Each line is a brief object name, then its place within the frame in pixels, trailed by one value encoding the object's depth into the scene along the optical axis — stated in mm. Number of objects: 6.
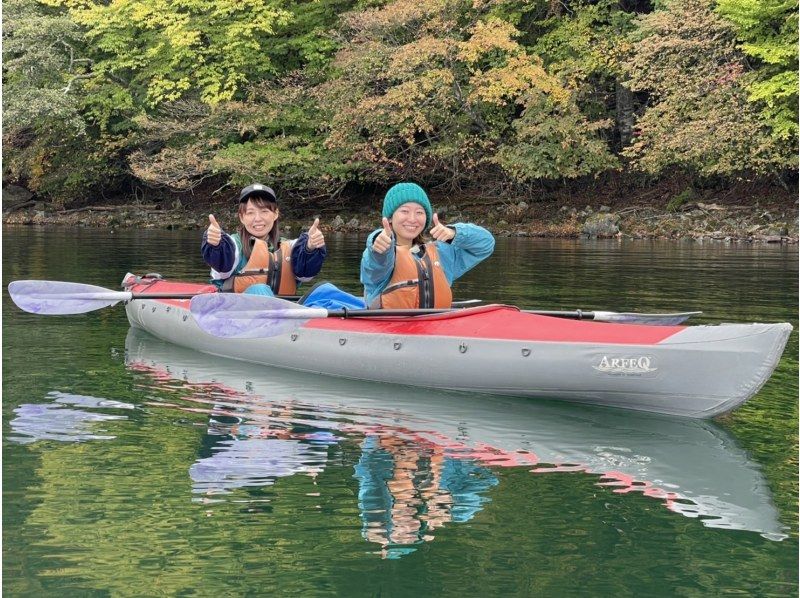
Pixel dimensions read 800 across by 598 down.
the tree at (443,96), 21734
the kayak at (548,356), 5508
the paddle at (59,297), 7555
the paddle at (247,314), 6375
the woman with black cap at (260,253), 7672
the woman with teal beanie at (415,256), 6527
